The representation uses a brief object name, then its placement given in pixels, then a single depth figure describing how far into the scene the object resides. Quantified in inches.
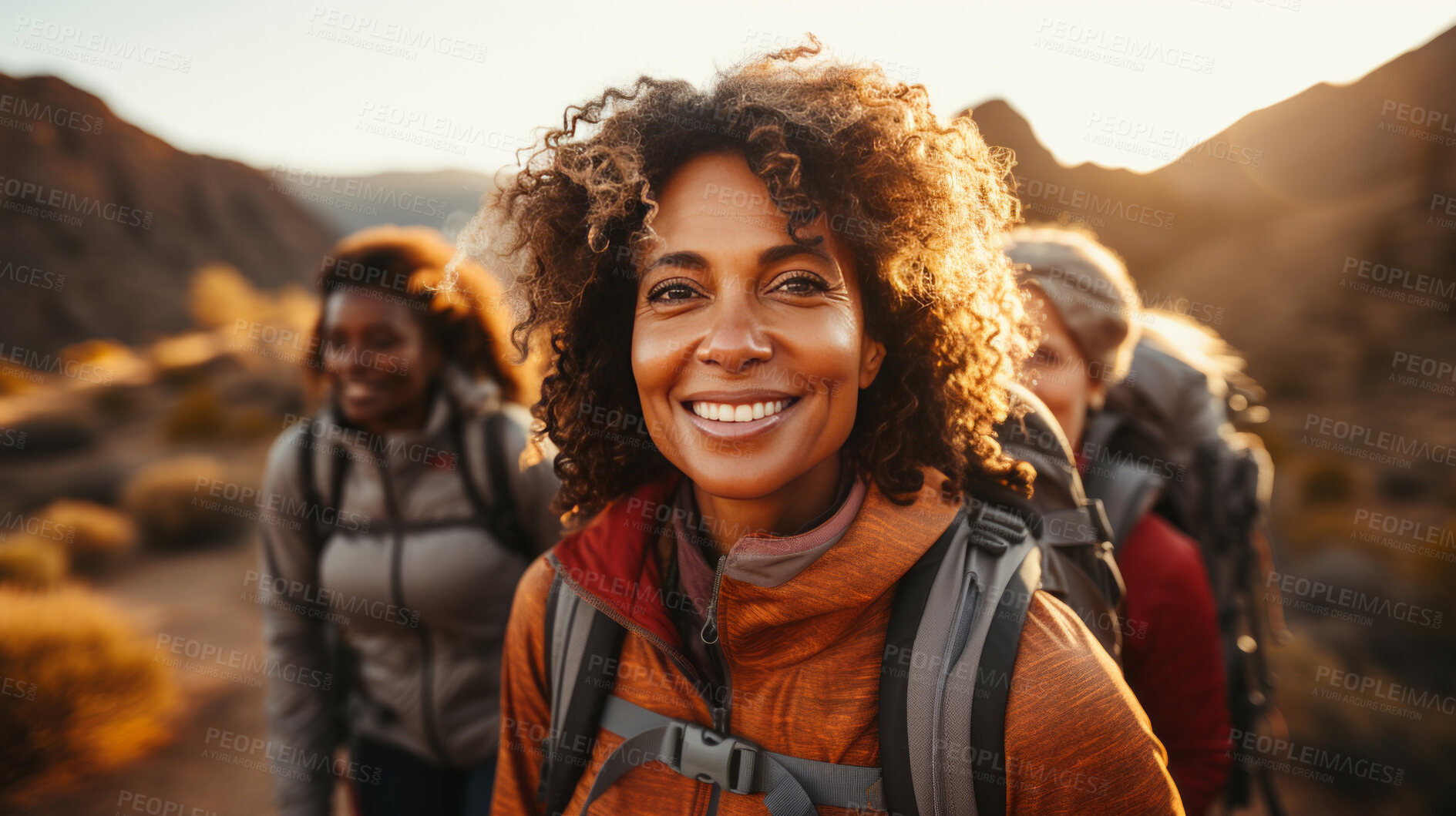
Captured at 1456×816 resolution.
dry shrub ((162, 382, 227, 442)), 534.9
